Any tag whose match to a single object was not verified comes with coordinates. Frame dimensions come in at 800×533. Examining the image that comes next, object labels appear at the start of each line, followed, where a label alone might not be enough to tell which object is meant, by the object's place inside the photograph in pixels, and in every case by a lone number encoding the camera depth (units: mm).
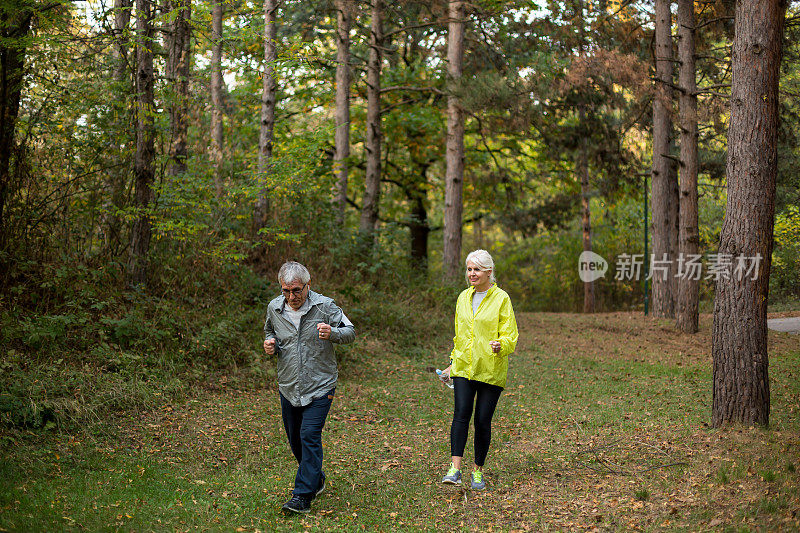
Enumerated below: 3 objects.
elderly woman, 5512
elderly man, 5098
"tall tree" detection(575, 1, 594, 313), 17297
